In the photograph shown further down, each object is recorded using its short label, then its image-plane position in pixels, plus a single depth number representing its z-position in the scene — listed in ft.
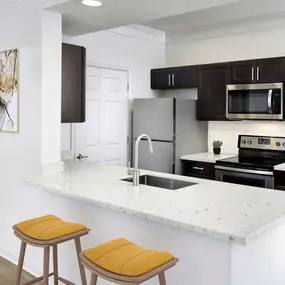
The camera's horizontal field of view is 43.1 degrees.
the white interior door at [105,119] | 13.99
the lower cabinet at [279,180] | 11.88
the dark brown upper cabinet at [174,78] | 15.40
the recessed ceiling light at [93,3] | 8.59
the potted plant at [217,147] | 15.43
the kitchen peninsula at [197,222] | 5.63
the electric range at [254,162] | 12.37
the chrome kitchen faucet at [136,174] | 7.98
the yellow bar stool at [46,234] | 6.72
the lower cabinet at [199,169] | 14.06
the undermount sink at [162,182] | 8.75
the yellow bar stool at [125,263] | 5.08
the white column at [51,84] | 9.42
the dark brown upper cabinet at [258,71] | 12.96
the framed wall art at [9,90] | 10.19
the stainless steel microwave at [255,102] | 12.93
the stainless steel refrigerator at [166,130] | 14.44
